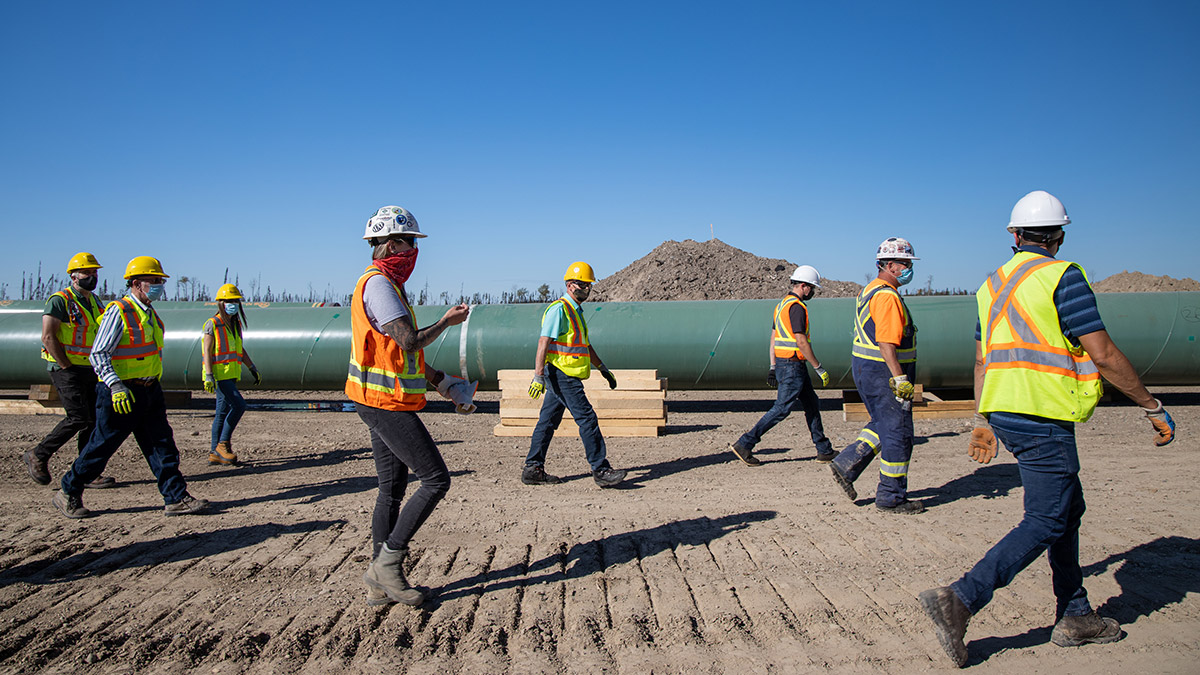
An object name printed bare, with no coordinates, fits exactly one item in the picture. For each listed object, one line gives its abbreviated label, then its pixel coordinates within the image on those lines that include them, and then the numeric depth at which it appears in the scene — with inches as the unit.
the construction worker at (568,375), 236.7
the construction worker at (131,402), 198.5
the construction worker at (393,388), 133.3
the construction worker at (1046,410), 114.3
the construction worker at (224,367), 284.5
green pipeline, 402.0
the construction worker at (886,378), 193.0
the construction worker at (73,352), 229.8
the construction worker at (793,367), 263.6
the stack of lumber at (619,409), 347.6
